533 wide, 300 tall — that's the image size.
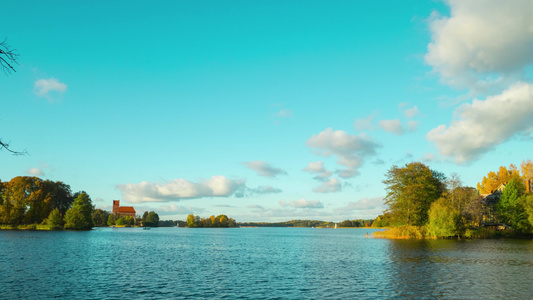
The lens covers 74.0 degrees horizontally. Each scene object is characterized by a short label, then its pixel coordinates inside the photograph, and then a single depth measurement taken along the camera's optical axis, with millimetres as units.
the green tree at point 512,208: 107750
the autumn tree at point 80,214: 146875
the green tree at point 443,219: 94375
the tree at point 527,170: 129000
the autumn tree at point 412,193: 102125
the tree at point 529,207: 103319
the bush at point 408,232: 100688
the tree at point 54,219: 140625
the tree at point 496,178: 150500
